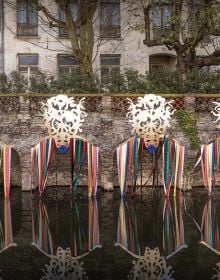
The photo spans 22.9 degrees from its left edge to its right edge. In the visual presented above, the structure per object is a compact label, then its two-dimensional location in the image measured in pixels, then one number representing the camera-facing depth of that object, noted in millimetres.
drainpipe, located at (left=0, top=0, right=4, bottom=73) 28953
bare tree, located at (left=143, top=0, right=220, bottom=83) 20656
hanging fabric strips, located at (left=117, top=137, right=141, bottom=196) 16281
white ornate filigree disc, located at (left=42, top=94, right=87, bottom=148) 16234
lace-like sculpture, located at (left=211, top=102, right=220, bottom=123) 17256
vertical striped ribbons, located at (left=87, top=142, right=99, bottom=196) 16422
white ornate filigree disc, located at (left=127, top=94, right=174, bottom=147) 16234
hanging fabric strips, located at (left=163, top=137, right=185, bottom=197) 16344
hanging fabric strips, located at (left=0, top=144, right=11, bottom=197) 16344
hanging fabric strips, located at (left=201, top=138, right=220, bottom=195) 16359
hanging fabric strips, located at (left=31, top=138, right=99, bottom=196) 16328
